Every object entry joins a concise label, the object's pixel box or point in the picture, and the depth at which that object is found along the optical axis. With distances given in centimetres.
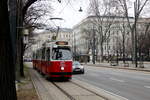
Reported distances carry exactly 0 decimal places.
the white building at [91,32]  7069
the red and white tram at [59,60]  1997
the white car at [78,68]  3119
